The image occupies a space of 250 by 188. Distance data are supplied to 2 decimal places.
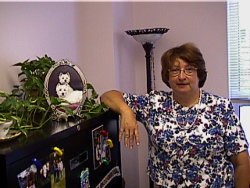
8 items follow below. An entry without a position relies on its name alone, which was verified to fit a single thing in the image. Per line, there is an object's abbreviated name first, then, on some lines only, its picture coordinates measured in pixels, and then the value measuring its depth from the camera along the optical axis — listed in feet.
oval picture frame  4.45
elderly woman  5.13
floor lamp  7.63
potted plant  3.81
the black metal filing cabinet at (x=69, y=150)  3.17
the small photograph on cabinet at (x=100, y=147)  4.68
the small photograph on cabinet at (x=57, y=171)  3.75
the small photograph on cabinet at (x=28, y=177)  3.27
